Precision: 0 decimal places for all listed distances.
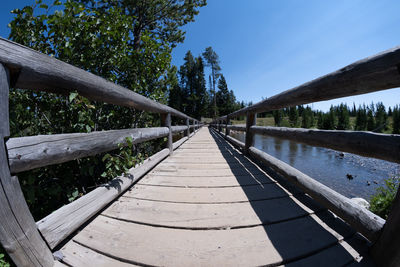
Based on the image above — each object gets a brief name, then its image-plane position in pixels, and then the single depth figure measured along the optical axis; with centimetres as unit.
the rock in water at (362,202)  278
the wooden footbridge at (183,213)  70
